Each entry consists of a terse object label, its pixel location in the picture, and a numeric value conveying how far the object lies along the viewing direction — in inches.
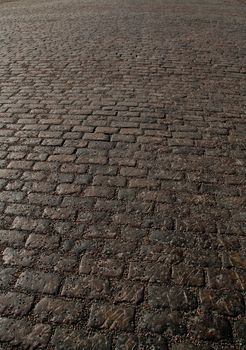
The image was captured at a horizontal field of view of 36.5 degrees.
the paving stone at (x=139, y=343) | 95.5
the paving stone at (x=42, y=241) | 126.8
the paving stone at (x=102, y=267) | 116.5
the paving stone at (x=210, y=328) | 98.3
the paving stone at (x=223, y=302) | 105.0
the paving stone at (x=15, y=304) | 104.5
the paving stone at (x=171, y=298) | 106.0
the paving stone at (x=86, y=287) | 109.5
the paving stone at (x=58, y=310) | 102.9
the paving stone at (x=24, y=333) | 96.7
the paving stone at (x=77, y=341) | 95.7
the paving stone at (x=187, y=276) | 113.0
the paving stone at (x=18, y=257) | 120.6
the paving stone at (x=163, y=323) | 99.5
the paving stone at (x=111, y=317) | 101.0
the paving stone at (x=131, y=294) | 107.7
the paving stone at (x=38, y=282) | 111.5
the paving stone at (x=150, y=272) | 114.4
